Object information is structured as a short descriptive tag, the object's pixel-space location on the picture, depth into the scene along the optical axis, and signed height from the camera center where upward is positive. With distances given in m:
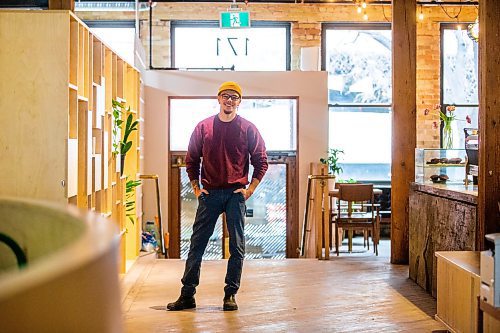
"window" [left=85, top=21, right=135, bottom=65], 11.07 +2.01
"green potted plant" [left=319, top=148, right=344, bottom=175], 9.66 -0.06
